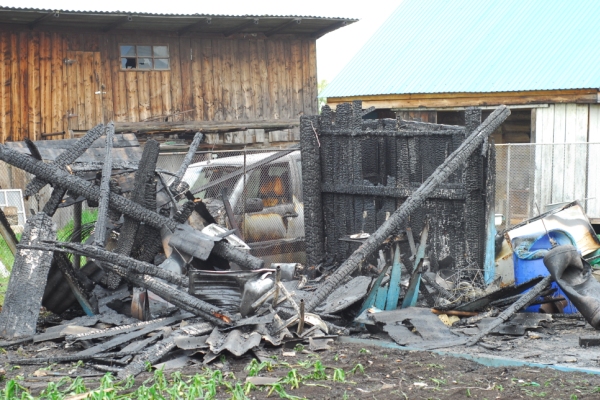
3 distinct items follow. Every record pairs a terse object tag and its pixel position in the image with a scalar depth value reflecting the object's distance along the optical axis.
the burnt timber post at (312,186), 10.55
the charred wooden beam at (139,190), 9.06
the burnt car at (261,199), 10.92
